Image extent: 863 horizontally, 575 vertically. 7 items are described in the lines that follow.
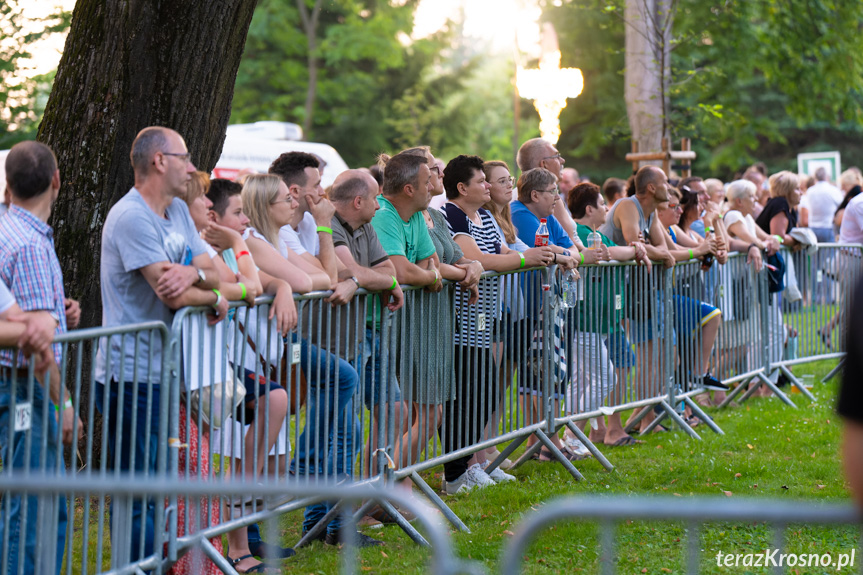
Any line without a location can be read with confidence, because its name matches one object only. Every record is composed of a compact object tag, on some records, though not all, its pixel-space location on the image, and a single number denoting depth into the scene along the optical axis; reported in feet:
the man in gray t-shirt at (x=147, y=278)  28.25
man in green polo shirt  40.14
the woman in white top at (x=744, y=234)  64.90
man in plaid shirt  25.46
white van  102.01
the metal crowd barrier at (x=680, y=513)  14.96
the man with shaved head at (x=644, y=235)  54.80
